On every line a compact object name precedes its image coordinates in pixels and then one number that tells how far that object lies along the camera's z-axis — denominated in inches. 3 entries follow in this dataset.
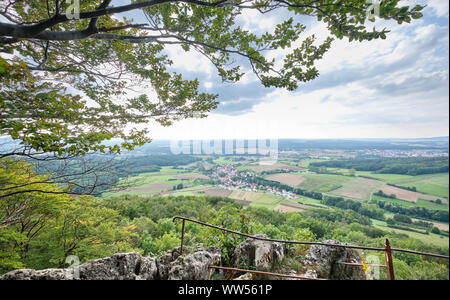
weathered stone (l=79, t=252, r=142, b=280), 124.3
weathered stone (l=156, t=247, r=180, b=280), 146.6
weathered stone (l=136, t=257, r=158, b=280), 135.5
